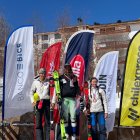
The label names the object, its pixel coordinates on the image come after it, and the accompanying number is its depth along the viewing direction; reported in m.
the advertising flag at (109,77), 9.70
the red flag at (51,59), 10.11
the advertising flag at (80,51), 9.83
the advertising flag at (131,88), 9.22
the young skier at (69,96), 8.38
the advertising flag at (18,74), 9.64
